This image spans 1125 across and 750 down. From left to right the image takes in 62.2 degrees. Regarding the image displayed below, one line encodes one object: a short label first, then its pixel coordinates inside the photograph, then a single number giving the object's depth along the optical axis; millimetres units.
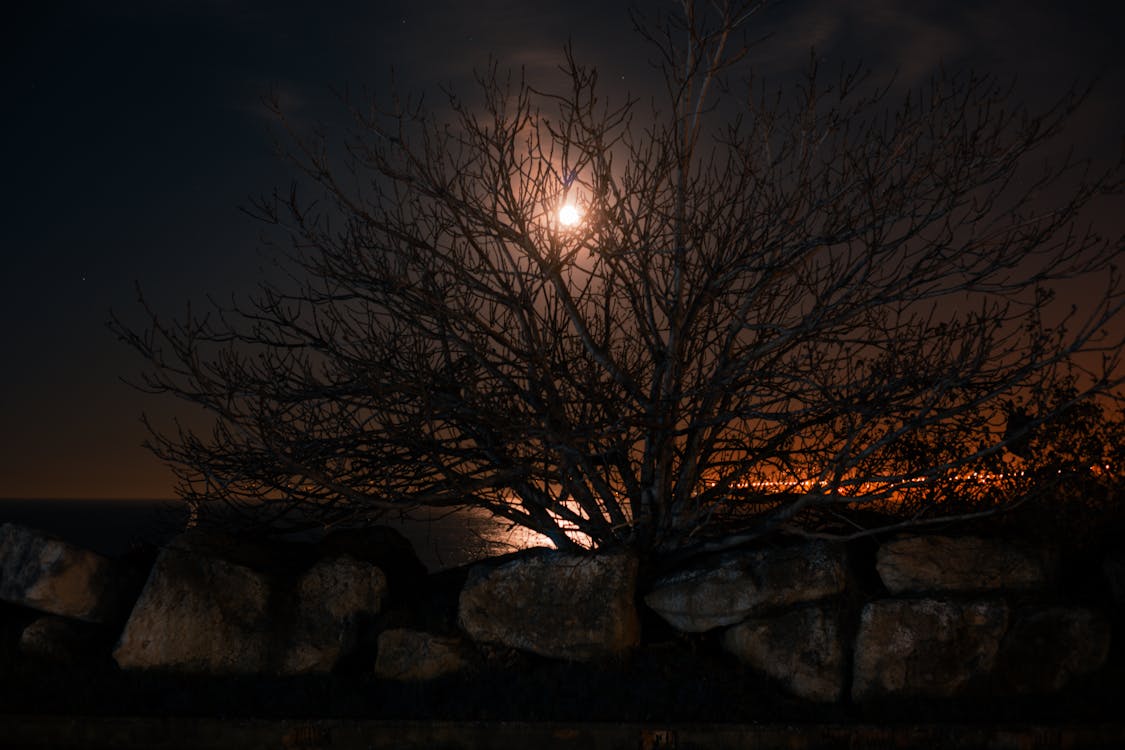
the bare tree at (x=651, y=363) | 8734
